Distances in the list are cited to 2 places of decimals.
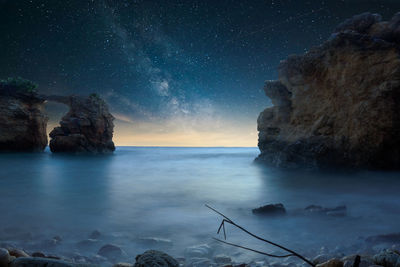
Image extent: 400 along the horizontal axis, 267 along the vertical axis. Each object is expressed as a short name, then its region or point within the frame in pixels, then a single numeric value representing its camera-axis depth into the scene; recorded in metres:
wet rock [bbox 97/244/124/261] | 3.33
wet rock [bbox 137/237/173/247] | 3.83
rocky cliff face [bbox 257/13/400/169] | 10.19
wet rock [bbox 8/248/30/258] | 2.44
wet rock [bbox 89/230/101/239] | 4.08
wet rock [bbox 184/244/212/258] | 3.41
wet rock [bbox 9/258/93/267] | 1.84
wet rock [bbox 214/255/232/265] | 3.12
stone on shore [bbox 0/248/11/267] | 2.02
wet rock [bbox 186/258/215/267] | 3.07
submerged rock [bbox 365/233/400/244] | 3.72
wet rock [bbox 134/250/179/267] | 1.88
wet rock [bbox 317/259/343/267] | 2.14
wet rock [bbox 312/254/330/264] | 2.73
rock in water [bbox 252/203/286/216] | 5.42
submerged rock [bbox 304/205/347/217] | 5.22
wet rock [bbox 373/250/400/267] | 2.11
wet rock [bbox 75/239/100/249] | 3.67
